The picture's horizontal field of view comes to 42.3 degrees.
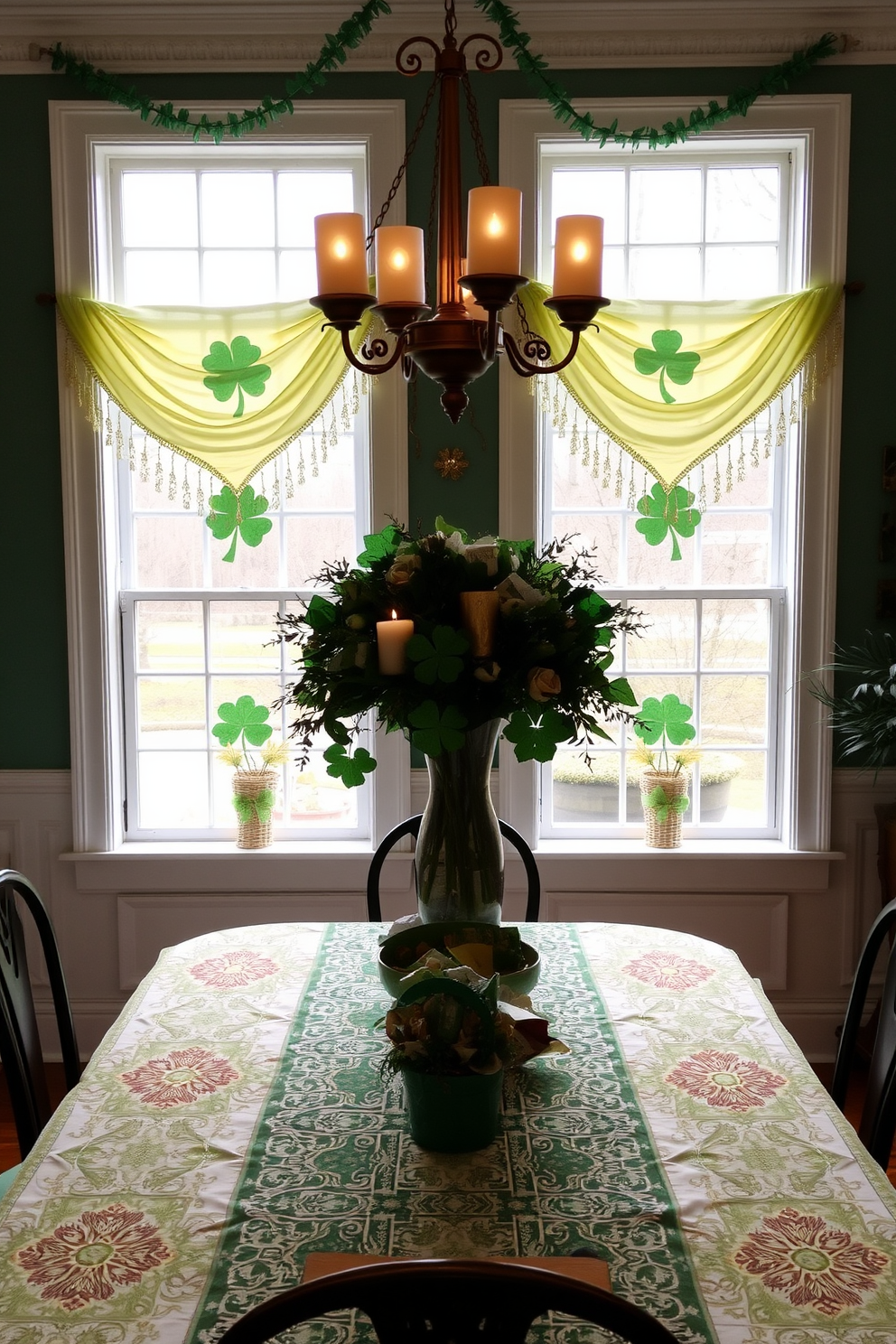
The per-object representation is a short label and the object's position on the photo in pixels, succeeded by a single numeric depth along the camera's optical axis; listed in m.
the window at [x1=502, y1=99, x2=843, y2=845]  3.45
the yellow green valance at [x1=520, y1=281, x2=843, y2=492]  3.38
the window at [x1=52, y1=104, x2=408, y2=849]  3.40
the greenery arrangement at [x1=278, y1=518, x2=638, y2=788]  1.70
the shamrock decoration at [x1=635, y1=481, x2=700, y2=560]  3.53
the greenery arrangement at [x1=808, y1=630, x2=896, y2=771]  3.30
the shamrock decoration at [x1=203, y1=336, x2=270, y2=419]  3.41
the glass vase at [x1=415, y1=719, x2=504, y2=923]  1.81
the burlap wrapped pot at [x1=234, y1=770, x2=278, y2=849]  3.55
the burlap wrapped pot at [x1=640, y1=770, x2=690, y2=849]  3.53
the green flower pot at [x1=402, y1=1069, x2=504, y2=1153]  1.41
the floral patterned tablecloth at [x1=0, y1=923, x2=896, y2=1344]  1.18
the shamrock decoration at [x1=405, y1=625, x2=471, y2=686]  1.67
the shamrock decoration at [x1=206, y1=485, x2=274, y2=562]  3.54
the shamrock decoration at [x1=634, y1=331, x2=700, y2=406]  3.40
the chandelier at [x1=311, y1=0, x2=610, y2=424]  1.62
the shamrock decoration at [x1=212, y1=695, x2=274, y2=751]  3.62
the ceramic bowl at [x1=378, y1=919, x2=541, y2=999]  1.76
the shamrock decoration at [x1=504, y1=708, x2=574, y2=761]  1.73
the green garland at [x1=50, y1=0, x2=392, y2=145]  3.21
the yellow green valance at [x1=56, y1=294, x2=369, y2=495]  3.39
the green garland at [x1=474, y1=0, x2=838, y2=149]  3.24
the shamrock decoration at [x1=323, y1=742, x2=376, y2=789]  1.83
